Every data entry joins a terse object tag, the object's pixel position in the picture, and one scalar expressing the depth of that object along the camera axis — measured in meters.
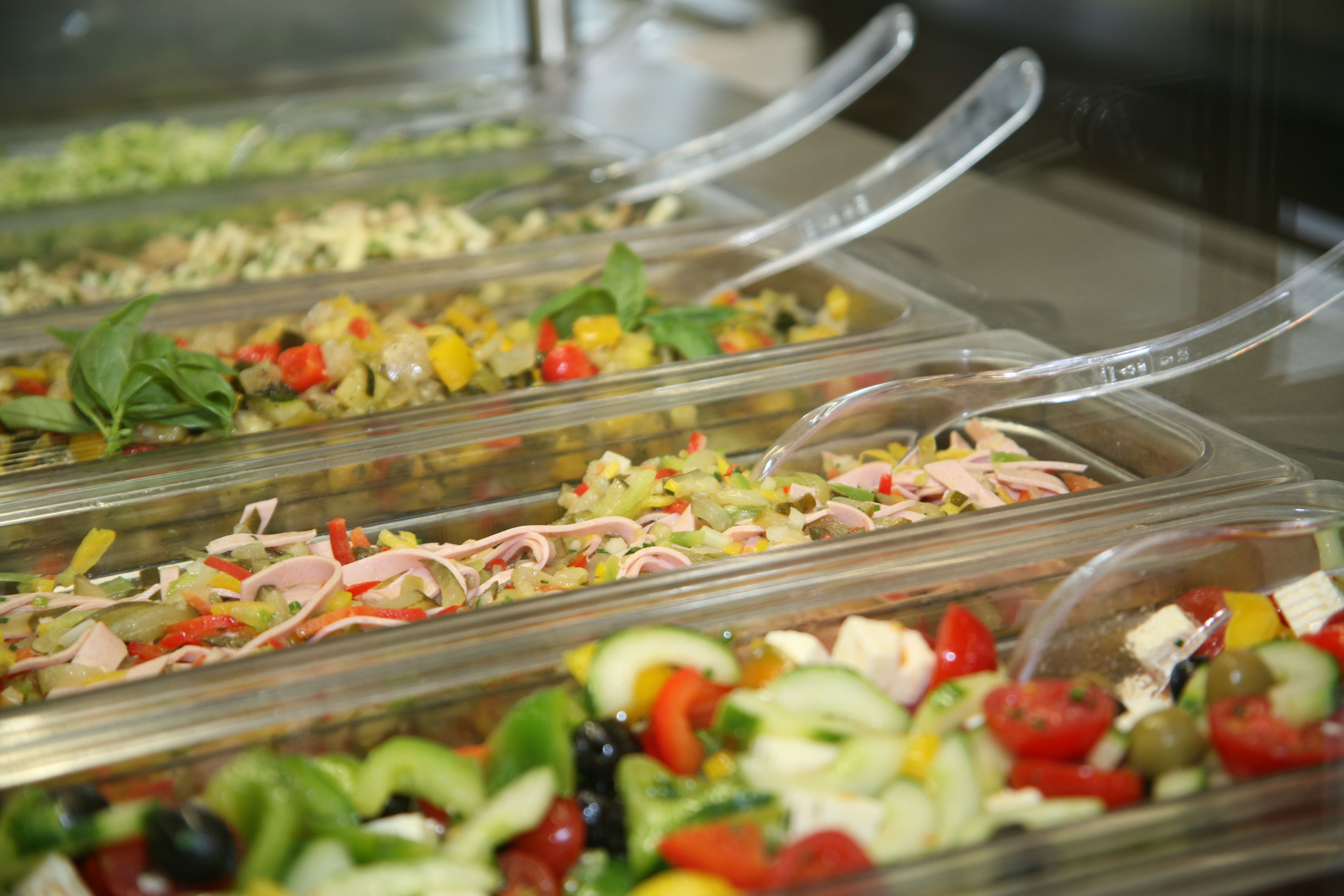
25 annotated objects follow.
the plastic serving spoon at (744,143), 1.39
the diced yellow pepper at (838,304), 1.10
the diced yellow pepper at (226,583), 0.89
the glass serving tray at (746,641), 0.72
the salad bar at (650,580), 0.74
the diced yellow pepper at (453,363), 1.02
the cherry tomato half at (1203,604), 0.83
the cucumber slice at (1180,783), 0.75
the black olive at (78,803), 0.74
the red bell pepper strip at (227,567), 0.90
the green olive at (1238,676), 0.77
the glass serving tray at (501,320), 0.95
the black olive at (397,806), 0.76
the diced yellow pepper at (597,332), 1.04
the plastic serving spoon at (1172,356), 0.91
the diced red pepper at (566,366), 1.02
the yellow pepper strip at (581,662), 0.79
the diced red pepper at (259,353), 1.03
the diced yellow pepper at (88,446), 0.96
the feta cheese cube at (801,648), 0.79
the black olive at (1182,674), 0.80
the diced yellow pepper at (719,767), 0.76
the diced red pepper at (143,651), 0.85
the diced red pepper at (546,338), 1.05
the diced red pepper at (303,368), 1.02
